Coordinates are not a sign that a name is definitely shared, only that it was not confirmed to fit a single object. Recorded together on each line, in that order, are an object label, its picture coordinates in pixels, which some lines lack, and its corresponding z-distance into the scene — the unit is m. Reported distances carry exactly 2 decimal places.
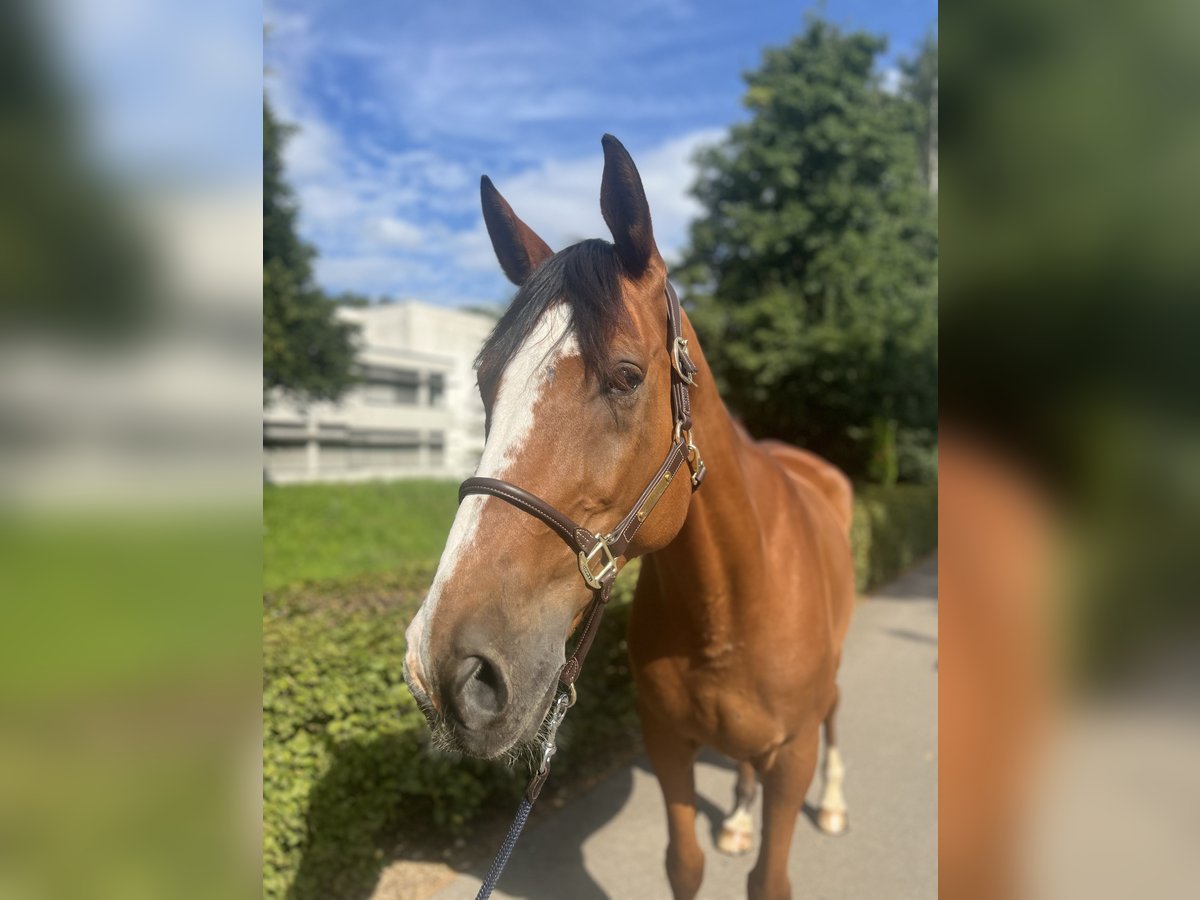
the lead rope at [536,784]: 1.58
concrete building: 20.75
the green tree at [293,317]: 11.94
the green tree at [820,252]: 11.47
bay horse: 1.39
